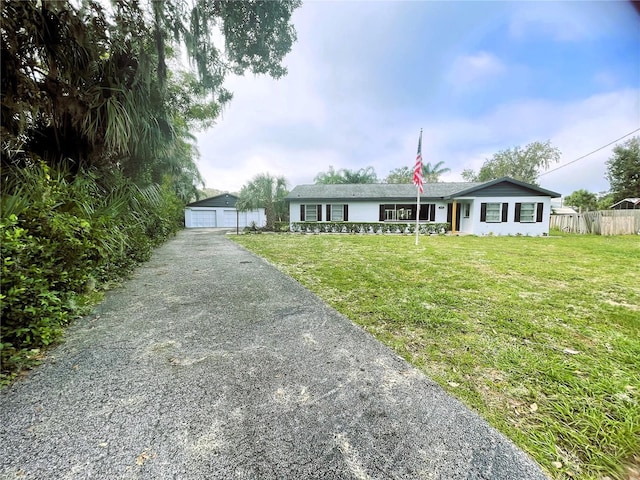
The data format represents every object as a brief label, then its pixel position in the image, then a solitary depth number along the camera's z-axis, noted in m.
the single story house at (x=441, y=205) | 15.24
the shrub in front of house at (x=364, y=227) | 17.12
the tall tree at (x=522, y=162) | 29.56
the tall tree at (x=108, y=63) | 3.12
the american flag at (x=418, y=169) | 10.50
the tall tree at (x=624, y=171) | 28.11
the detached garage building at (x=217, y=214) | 24.55
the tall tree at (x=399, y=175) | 36.69
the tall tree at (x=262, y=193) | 17.59
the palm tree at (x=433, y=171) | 30.73
